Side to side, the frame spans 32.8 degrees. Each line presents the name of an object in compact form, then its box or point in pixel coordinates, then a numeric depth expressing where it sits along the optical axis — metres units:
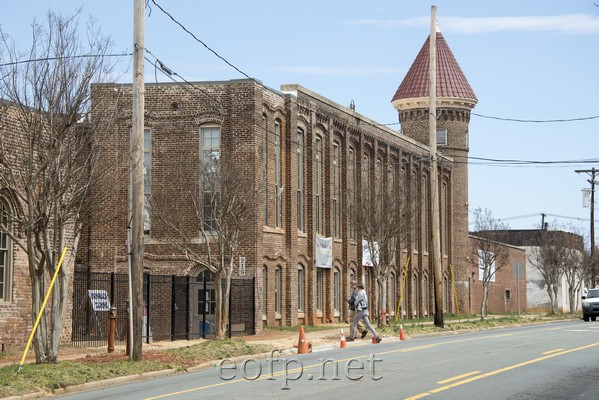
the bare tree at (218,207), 30.78
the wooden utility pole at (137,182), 21.58
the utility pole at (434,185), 38.03
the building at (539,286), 79.39
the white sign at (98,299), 28.77
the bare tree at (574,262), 69.33
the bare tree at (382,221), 40.50
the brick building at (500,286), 67.69
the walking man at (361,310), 29.45
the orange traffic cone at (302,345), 26.03
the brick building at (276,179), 37.16
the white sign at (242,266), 36.69
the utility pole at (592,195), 69.81
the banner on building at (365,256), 48.50
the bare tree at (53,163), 19.67
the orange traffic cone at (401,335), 32.06
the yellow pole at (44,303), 19.80
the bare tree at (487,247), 59.07
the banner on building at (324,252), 43.72
